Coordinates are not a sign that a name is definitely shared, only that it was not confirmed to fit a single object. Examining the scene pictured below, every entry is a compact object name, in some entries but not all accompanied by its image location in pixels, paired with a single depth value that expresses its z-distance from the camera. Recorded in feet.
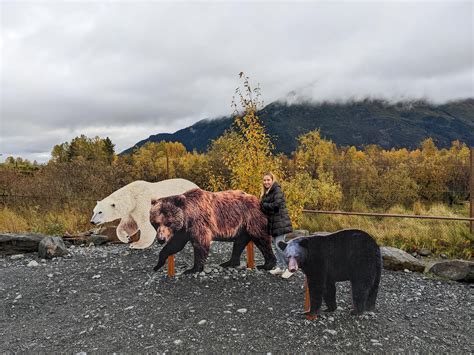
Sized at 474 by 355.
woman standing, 17.19
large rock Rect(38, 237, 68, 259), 21.99
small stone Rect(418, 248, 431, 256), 24.25
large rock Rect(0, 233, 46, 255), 23.30
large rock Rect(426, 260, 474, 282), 19.24
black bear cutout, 13.21
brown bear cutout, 17.51
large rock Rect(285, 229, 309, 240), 26.15
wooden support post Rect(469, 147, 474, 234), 25.66
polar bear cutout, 20.49
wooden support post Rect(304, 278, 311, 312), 13.92
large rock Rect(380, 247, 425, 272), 20.72
